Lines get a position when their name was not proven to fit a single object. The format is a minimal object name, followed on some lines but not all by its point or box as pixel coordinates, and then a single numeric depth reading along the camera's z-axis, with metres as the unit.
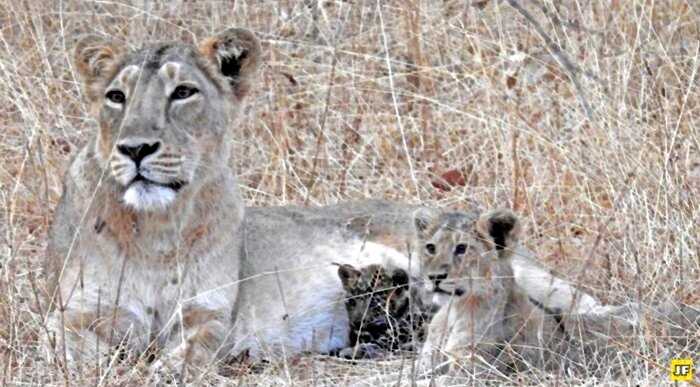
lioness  11.86
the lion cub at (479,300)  11.14
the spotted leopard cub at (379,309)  12.69
